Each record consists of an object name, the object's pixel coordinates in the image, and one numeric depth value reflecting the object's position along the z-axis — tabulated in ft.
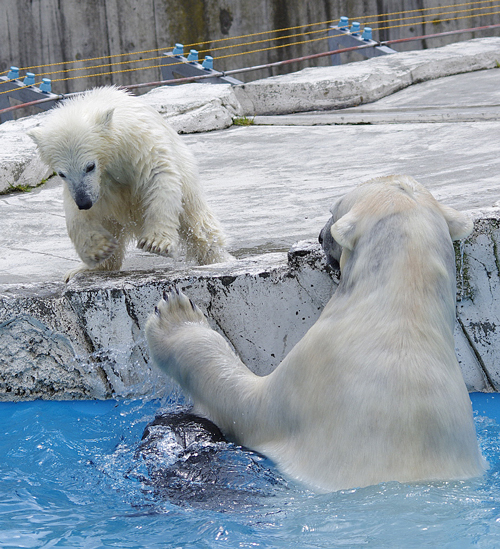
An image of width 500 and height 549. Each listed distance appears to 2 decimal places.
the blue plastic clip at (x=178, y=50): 59.21
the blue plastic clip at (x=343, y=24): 65.48
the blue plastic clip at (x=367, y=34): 65.41
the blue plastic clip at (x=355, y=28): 66.26
